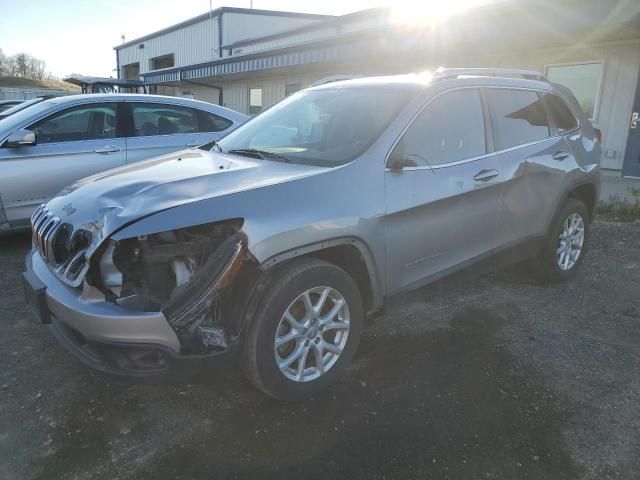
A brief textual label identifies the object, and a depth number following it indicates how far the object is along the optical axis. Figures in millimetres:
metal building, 9023
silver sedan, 5117
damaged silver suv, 2352
